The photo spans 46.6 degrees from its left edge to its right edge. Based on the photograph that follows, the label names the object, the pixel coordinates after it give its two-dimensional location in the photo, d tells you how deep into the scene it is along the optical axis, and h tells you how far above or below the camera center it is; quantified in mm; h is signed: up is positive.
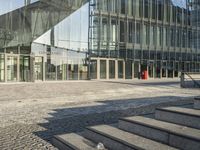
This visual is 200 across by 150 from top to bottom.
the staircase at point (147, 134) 3832 -1226
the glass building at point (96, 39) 23935 +3471
